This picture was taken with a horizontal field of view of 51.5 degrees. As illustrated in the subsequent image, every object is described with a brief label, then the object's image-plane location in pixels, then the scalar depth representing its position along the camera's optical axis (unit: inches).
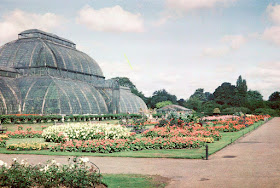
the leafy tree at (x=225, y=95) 4543.8
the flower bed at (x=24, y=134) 1056.8
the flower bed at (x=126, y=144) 689.0
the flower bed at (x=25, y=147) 721.6
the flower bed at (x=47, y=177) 323.3
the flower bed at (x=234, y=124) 1251.2
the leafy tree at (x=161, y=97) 5054.1
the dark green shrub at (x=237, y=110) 3312.0
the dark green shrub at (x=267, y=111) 3307.1
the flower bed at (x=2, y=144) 788.0
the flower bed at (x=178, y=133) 919.0
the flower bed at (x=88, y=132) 823.1
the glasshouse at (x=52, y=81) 1801.2
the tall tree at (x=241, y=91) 4243.4
